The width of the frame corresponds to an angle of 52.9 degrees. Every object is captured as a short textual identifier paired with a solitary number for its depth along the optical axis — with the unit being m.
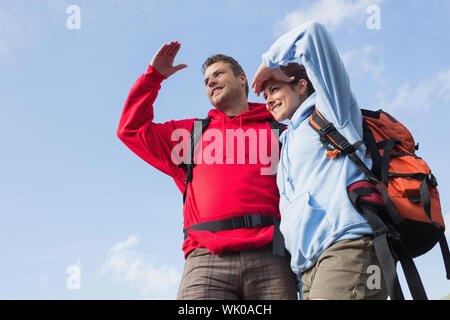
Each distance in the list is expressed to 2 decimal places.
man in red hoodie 4.16
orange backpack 3.18
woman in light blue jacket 3.22
